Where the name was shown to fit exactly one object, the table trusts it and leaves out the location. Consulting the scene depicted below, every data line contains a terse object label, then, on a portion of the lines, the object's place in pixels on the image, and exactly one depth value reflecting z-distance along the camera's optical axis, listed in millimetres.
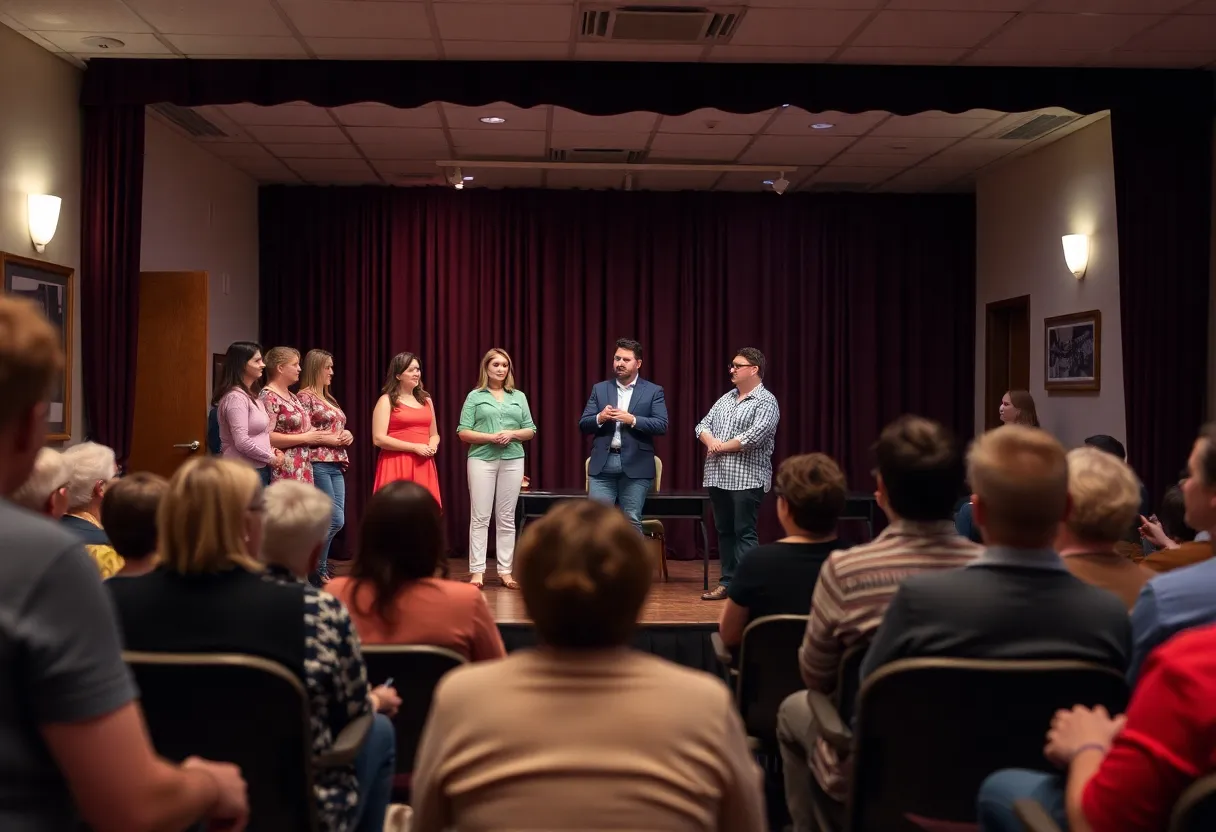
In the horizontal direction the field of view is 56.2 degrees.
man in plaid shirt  6203
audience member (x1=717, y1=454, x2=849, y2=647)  2922
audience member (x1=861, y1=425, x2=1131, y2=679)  1878
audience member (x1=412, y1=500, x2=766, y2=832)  1200
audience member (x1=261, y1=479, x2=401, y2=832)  2213
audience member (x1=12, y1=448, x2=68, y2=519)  2529
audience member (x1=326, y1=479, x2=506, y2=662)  2443
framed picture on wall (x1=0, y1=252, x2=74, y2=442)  5121
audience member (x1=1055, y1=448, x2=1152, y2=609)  2396
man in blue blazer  6535
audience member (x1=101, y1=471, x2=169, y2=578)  2459
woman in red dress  6445
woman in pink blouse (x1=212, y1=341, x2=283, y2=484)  5699
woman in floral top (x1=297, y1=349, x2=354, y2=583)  6203
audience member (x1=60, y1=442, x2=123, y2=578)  3051
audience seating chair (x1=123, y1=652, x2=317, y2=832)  1811
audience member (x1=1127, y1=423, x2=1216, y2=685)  1768
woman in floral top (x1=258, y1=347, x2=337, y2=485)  6051
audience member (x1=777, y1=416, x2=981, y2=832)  2271
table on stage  7125
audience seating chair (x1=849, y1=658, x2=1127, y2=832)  1770
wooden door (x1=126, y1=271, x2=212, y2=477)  6547
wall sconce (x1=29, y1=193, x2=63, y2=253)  5250
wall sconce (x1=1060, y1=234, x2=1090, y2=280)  6879
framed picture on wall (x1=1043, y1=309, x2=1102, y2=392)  6764
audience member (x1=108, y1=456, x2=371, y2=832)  1959
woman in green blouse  6566
